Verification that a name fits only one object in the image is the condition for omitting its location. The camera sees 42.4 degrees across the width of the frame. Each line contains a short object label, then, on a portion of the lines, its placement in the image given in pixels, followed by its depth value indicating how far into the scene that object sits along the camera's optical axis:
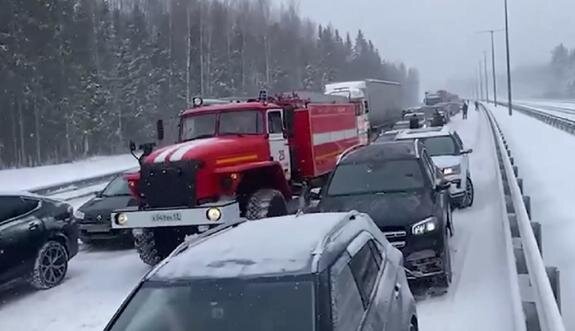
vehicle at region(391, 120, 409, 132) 37.21
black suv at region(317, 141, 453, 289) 8.65
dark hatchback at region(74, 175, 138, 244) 13.14
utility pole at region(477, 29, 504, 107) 76.38
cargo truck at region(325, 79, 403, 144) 29.49
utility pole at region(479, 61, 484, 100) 137.69
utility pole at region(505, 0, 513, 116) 46.83
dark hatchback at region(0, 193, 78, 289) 9.88
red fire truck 10.75
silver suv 4.09
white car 14.74
